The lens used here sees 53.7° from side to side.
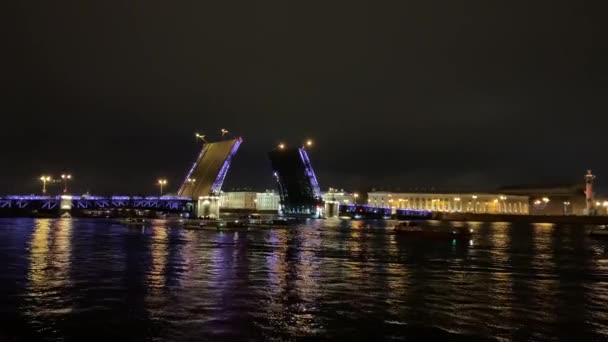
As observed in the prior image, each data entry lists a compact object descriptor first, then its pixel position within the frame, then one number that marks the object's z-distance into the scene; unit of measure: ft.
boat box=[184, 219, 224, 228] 155.12
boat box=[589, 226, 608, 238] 154.75
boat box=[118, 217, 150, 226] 180.32
